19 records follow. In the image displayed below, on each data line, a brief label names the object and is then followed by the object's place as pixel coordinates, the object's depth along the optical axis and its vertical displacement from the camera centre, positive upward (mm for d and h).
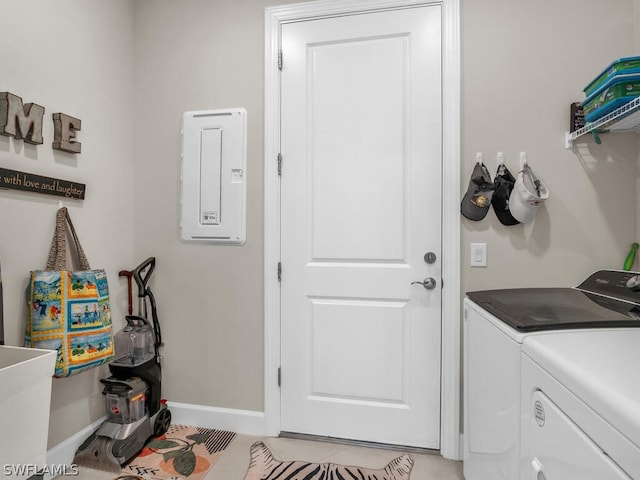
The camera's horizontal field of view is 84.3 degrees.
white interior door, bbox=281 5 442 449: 1922 +84
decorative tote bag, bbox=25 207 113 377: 1581 -335
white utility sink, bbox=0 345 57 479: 1110 -556
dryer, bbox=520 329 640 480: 602 -332
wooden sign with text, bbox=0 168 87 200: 1525 +259
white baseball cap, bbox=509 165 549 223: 1700 +218
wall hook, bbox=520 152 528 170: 1794 +410
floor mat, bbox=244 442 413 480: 1728 -1153
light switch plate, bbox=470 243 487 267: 1858 -77
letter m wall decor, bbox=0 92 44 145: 1497 +531
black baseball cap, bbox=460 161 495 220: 1811 +241
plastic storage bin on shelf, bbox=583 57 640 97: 1352 +676
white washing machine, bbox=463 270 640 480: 1043 -327
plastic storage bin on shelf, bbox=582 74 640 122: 1368 +593
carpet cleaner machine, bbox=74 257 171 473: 1802 -869
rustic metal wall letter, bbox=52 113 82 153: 1745 +534
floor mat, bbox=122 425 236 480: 1755 -1153
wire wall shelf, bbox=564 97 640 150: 1364 +518
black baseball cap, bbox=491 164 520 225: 1789 +237
